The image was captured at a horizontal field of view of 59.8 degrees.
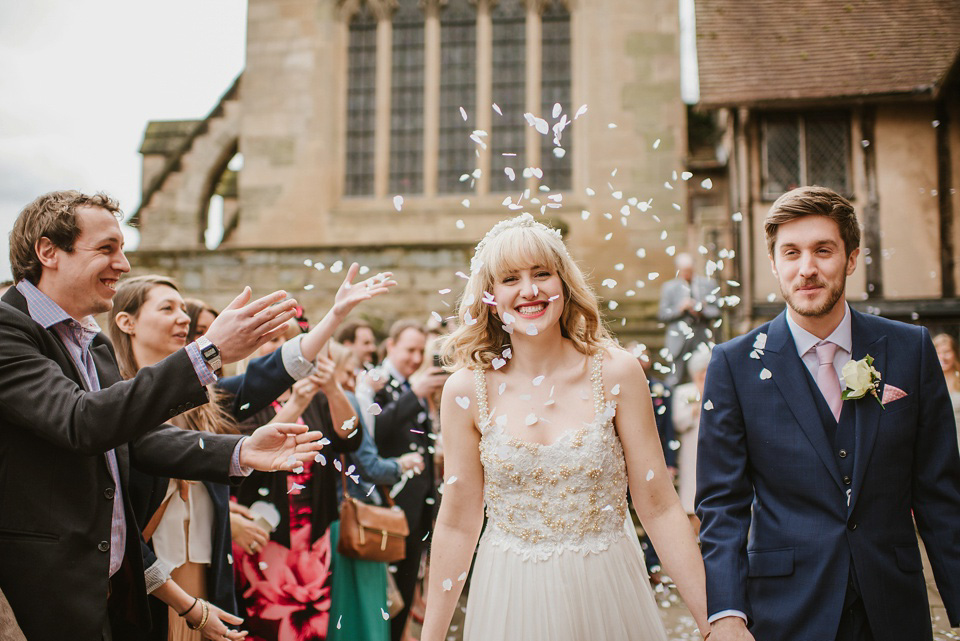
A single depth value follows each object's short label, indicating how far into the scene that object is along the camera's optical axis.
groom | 2.80
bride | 2.97
